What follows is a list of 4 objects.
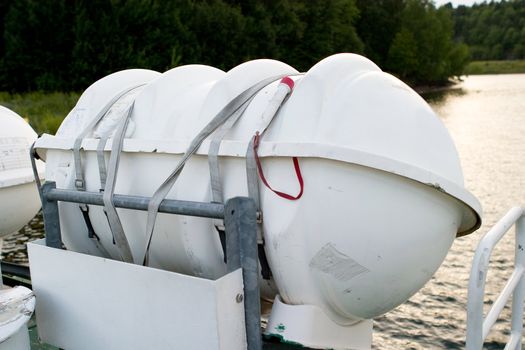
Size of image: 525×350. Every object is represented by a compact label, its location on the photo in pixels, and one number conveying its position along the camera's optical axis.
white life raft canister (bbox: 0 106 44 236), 3.36
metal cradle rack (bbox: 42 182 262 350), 1.99
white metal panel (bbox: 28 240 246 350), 1.96
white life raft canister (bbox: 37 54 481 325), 1.94
